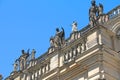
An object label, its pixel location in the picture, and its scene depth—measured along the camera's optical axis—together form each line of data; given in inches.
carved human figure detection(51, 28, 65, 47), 914.4
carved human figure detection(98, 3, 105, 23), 918.2
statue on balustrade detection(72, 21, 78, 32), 933.5
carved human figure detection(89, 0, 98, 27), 851.9
